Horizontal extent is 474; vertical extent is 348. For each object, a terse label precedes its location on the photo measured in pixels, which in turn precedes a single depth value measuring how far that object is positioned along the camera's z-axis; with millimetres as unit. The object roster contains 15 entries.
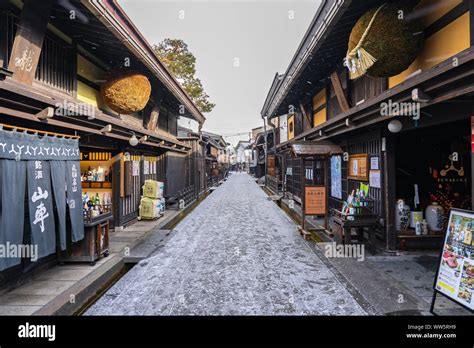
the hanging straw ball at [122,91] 8088
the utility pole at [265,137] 33594
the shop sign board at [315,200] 9695
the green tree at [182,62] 30531
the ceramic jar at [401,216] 7746
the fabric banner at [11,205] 4355
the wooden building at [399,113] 4608
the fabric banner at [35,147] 4431
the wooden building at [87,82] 4770
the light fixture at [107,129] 7344
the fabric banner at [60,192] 5601
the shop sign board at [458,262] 3947
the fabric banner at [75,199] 6098
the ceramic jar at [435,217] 7727
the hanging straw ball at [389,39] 5324
